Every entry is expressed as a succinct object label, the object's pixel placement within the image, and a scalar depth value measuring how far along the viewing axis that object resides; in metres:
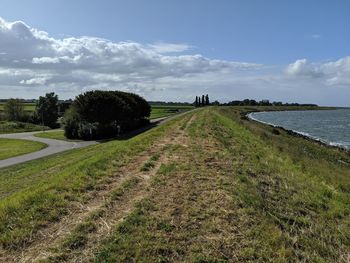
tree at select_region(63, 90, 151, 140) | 57.34
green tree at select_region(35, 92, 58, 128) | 105.62
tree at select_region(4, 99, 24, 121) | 109.38
